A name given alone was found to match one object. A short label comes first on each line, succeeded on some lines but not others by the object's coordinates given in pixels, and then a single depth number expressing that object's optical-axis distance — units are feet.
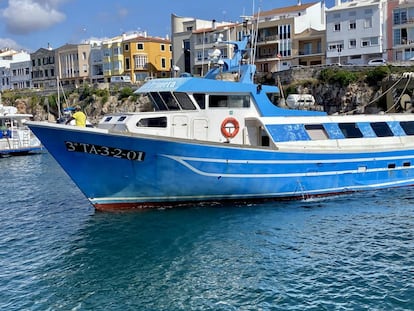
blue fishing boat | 55.57
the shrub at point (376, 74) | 167.22
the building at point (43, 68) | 336.70
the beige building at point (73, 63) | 320.91
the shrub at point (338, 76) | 172.24
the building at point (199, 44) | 234.70
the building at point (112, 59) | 297.33
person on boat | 57.36
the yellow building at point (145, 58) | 290.76
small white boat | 163.94
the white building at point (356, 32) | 200.85
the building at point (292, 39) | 223.92
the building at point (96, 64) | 312.71
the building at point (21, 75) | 353.82
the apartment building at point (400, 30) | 194.70
